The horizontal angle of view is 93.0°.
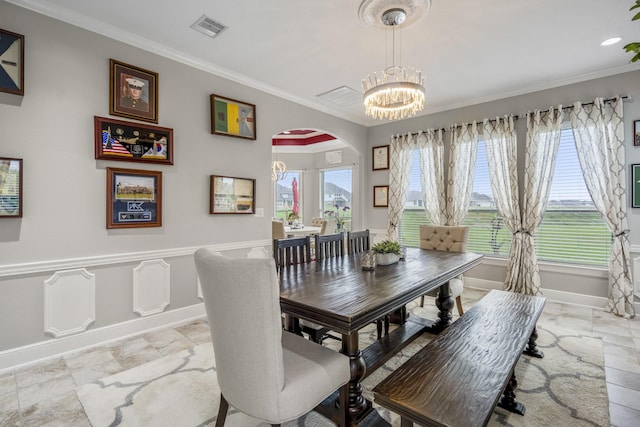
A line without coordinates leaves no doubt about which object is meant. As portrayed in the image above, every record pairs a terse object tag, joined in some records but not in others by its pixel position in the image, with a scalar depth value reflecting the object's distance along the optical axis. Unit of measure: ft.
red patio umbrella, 25.39
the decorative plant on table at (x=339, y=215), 23.51
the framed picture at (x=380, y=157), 17.97
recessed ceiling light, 9.39
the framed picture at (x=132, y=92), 8.98
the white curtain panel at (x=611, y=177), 11.26
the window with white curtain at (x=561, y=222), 12.26
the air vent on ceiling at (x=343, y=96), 13.55
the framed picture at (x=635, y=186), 11.11
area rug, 5.79
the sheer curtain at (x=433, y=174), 15.58
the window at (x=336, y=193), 23.36
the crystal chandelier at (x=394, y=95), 7.73
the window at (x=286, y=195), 25.23
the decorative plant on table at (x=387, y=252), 8.45
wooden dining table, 5.13
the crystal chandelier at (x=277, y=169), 21.67
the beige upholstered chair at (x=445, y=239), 11.48
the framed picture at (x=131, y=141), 8.78
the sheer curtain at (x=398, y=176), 16.89
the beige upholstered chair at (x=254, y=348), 3.93
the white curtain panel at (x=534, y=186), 12.61
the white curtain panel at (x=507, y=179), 13.29
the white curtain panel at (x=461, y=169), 14.69
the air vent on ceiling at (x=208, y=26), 8.52
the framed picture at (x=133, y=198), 9.02
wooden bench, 4.00
